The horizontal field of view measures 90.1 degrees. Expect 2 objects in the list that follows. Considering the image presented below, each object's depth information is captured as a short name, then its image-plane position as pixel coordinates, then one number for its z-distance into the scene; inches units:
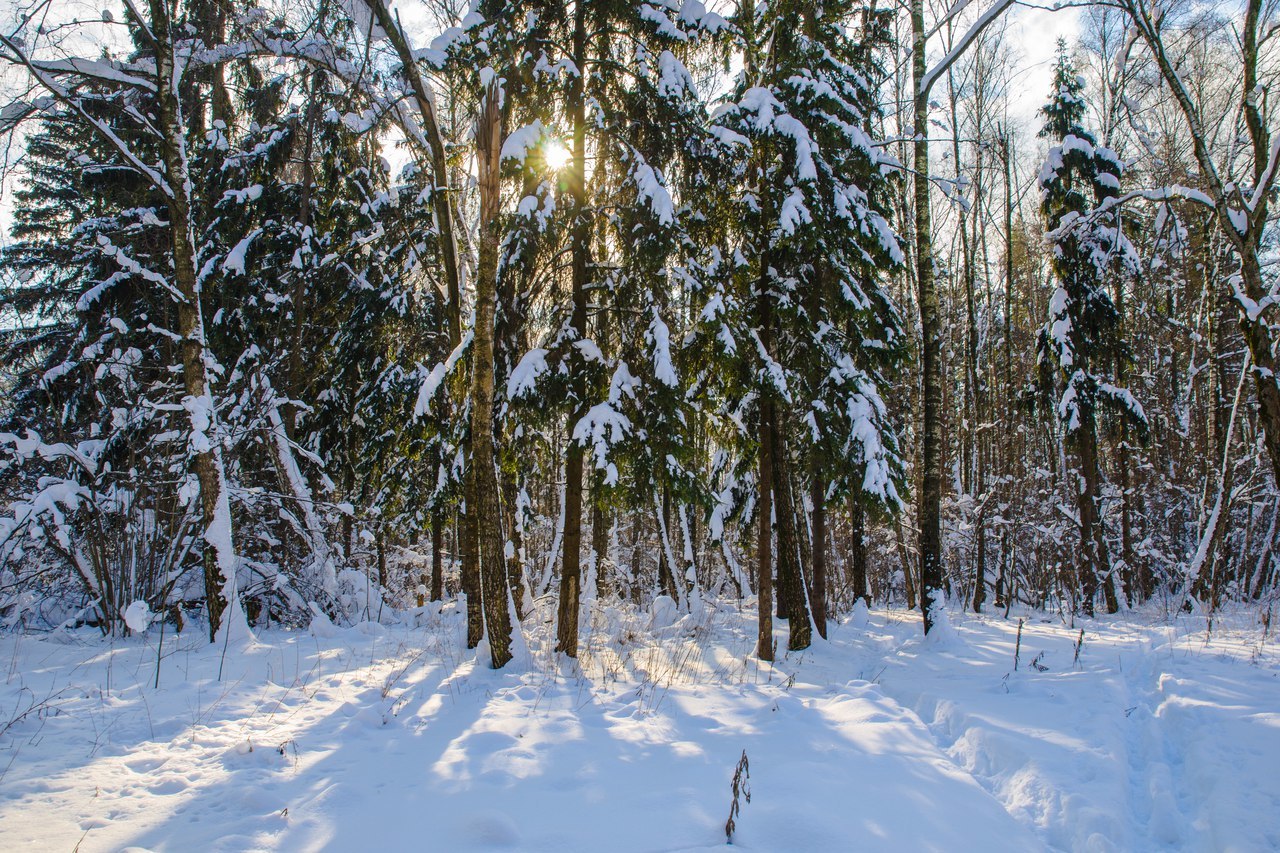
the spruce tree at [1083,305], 573.3
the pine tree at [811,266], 362.6
